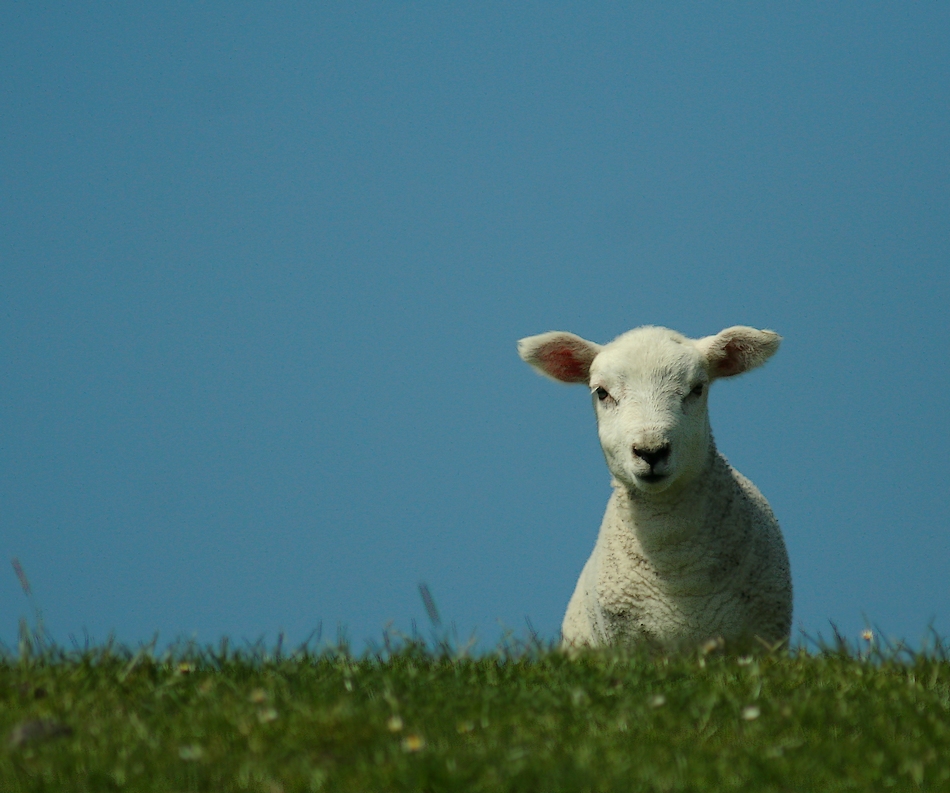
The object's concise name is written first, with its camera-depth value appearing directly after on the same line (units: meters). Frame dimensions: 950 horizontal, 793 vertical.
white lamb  15.55
